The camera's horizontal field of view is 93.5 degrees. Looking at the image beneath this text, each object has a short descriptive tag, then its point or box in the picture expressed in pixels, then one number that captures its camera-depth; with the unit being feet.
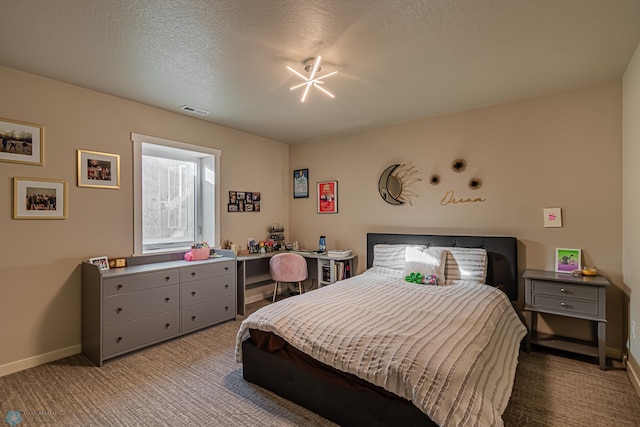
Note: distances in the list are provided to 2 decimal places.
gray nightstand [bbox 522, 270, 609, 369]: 8.31
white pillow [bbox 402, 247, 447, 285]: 10.54
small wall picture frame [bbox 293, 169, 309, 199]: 16.43
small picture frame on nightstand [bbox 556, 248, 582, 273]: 9.50
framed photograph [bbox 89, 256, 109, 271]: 9.59
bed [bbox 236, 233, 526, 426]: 5.03
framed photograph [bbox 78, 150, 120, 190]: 9.60
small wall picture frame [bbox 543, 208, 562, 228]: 9.87
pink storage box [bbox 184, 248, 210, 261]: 11.88
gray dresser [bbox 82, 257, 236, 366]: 8.86
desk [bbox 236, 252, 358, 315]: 13.17
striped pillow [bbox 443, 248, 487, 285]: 10.36
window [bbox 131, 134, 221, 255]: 11.11
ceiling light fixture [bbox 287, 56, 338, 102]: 7.84
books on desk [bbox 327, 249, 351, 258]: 14.01
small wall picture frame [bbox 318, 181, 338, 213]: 15.26
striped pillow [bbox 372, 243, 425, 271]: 11.89
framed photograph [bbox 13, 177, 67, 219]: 8.43
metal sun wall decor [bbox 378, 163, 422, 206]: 13.00
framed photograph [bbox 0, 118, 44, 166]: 8.25
